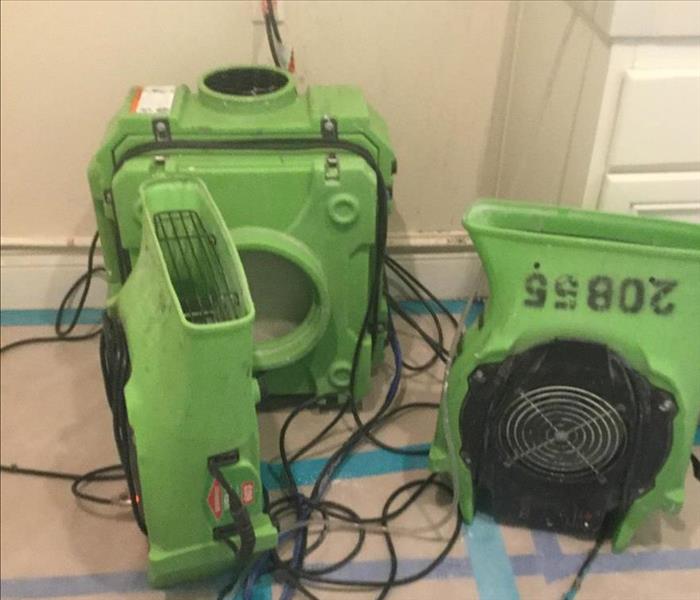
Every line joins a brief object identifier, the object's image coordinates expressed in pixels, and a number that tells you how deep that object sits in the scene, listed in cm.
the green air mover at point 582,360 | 103
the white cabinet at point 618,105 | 110
